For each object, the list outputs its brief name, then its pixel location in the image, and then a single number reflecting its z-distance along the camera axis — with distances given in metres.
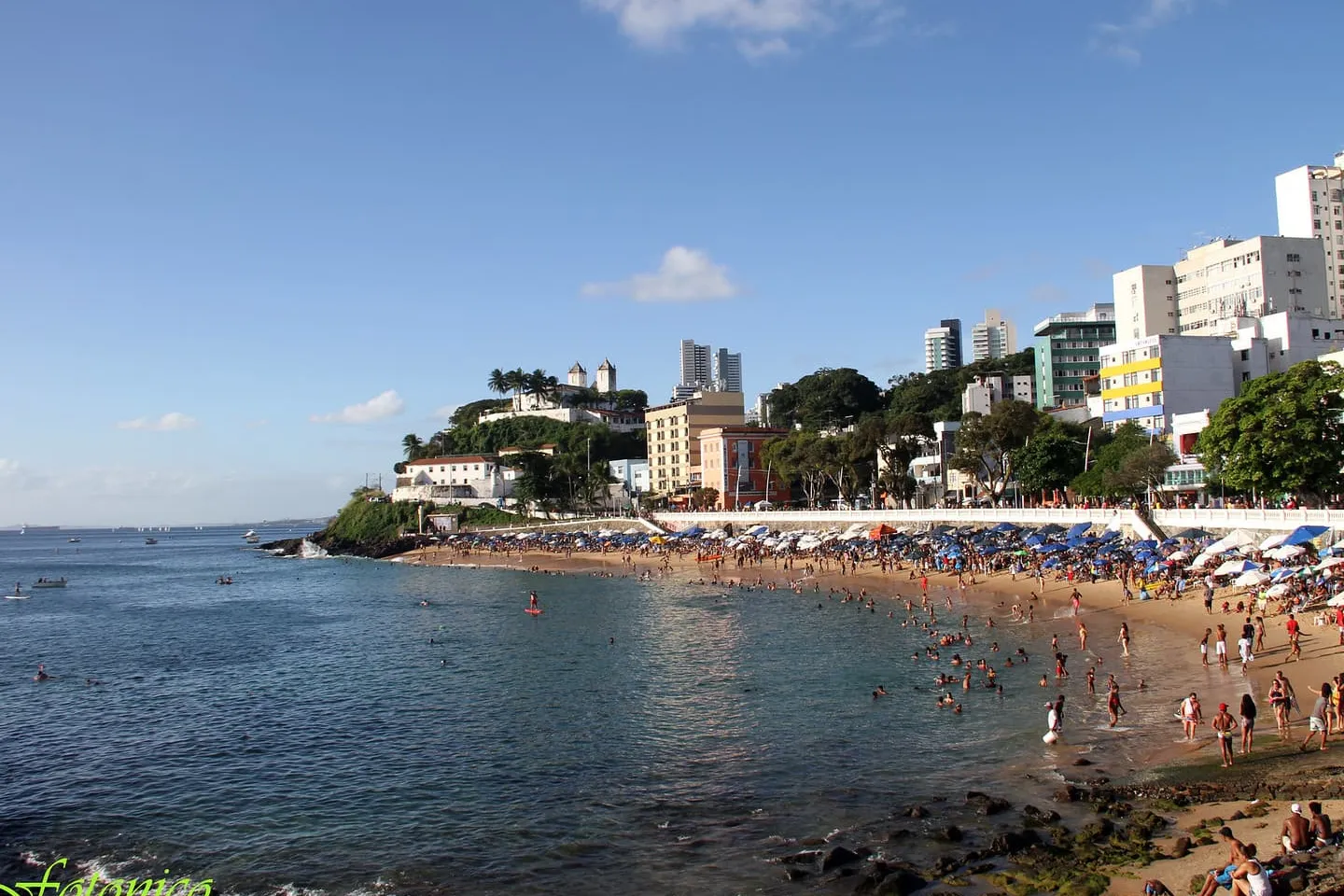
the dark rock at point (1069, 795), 20.44
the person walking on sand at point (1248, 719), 21.83
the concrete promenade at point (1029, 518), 43.50
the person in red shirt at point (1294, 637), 29.67
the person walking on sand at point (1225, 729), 21.38
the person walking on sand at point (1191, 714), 23.81
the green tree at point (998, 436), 73.50
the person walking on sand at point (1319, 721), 21.97
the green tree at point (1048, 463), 72.31
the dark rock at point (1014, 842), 17.98
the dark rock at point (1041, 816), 19.22
